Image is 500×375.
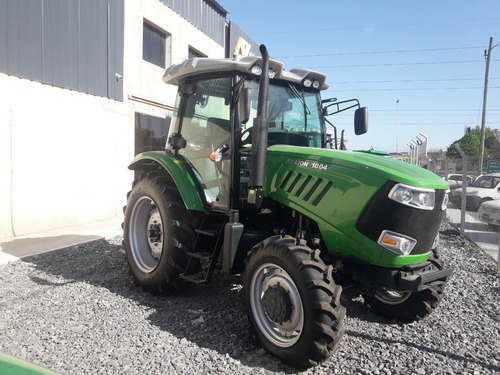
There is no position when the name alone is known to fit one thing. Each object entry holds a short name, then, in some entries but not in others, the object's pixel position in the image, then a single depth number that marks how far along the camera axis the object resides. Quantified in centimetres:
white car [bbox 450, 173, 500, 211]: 1217
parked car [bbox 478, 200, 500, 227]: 857
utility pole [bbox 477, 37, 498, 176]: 1931
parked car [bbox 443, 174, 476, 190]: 1544
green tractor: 275
